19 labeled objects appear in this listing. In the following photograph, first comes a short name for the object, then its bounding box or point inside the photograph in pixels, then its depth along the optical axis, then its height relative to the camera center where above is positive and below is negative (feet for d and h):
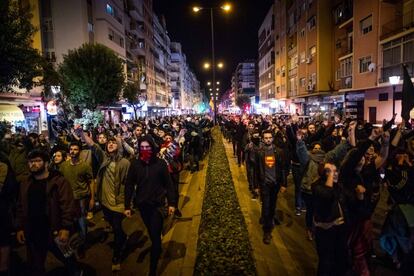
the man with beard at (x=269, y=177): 20.84 -3.93
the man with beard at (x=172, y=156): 26.61 -3.37
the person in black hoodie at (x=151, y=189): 15.53 -3.45
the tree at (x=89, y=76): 89.25 +11.31
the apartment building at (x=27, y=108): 68.03 +2.68
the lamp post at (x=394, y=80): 42.86 +3.94
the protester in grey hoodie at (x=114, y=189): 17.72 -3.88
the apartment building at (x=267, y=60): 206.18 +36.54
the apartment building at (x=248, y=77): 445.78 +49.96
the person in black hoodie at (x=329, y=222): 13.76 -4.51
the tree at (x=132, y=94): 138.10 +9.74
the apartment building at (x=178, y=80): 352.90 +41.02
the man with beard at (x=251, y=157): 31.14 -4.10
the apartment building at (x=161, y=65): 244.63 +40.45
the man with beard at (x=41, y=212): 13.46 -3.72
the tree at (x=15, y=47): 38.81 +8.74
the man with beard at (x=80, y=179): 19.67 -3.56
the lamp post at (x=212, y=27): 70.18 +20.40
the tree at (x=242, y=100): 337.78 +14.51
